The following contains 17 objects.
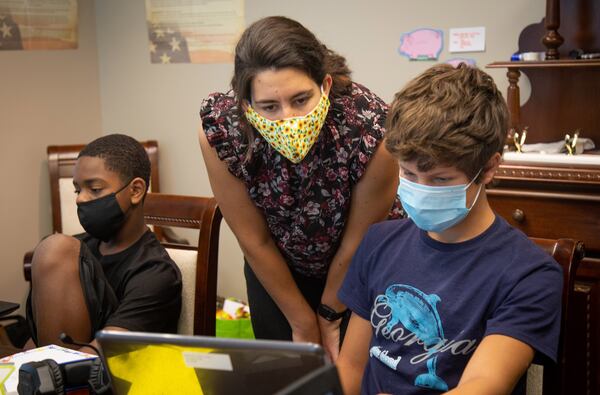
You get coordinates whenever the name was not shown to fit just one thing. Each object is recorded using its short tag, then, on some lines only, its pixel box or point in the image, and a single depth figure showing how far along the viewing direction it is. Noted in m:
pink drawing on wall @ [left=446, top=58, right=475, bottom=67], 2.86
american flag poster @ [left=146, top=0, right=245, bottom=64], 3.49
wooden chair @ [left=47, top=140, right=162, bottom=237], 3.49
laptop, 0.82
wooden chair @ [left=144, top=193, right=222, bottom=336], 1.78
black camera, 1.13
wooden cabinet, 2.19
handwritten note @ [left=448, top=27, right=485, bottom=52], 2.84
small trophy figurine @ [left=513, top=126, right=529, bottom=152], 2.44
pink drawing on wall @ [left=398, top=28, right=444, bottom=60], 2.93
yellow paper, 0.90
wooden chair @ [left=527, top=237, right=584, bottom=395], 1.26
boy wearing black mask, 1.68
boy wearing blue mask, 1.15
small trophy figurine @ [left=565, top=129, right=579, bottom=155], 2.39
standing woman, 1.50
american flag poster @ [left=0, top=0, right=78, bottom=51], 3.44
